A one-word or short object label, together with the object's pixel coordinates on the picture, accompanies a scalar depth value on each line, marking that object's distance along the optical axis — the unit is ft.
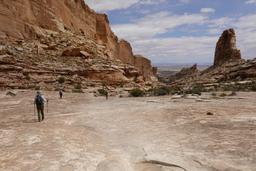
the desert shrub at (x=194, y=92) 97.67
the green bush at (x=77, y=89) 110.17
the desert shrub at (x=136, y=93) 106.58
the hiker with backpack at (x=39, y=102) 46.42
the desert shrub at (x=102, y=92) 107.91
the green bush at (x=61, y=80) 117.11
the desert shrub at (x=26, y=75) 114.52
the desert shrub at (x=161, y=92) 109.29
